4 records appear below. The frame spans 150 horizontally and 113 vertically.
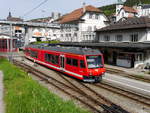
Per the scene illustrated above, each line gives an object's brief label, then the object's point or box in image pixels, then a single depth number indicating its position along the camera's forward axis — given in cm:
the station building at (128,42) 2612
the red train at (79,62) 1583
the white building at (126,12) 6303
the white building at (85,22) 5162
